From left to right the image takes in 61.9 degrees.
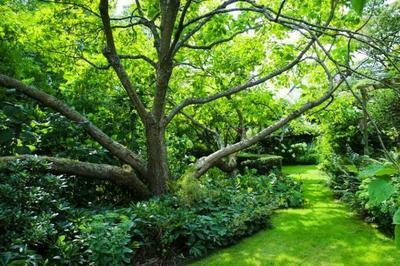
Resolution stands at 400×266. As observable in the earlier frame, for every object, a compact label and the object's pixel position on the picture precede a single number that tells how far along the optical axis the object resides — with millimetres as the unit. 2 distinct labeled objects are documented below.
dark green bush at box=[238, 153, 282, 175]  10805
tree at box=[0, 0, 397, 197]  5719
